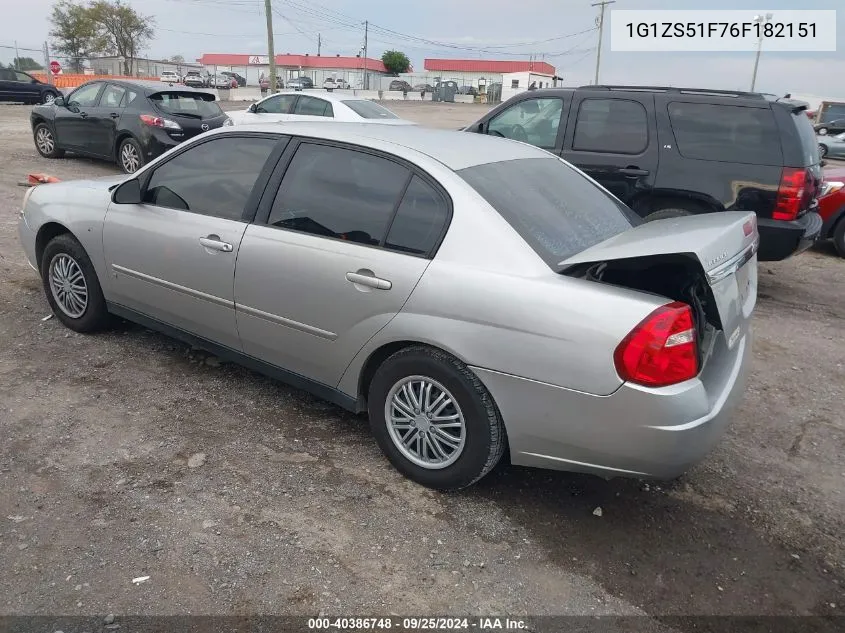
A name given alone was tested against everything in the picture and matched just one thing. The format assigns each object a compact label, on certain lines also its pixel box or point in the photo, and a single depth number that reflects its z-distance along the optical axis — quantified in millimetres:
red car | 8414
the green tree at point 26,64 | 34656
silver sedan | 2637
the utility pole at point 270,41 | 30828
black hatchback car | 10742
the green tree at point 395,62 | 90938
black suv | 5996
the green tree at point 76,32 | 58844
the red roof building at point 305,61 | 85775
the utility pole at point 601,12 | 49512
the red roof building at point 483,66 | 89312
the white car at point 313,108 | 12648
